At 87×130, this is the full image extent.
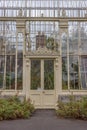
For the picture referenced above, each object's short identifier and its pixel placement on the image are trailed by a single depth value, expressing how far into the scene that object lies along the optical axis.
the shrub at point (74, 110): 8.58
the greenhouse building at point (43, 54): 11.01
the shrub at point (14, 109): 8.45
